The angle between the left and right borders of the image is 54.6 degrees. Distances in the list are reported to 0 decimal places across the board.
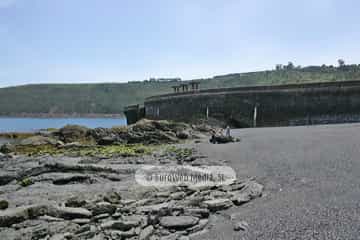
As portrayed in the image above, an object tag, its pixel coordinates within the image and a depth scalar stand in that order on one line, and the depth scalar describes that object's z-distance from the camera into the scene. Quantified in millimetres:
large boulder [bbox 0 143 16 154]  19250
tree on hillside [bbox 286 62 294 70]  101812
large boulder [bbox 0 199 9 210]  6898
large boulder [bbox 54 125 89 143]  23539
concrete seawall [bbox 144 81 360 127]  25719
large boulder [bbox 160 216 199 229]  5754
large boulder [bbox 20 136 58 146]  21109
